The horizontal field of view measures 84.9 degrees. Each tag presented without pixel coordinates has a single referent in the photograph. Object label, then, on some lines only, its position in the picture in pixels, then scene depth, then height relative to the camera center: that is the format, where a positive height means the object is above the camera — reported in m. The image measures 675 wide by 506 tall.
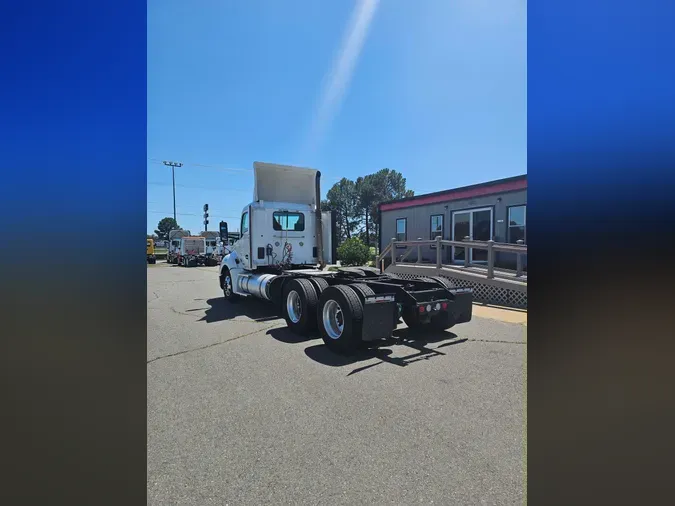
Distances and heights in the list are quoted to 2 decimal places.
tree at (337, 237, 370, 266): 18.59 -0.21
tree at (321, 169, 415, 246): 59.62 +8.74
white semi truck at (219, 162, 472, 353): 5.19 -0.60
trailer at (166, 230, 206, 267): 31.05 -0.10
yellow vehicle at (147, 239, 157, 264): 33.25 -0.37
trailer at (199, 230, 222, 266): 32.03 -0.02
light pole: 43.82 +10.18
